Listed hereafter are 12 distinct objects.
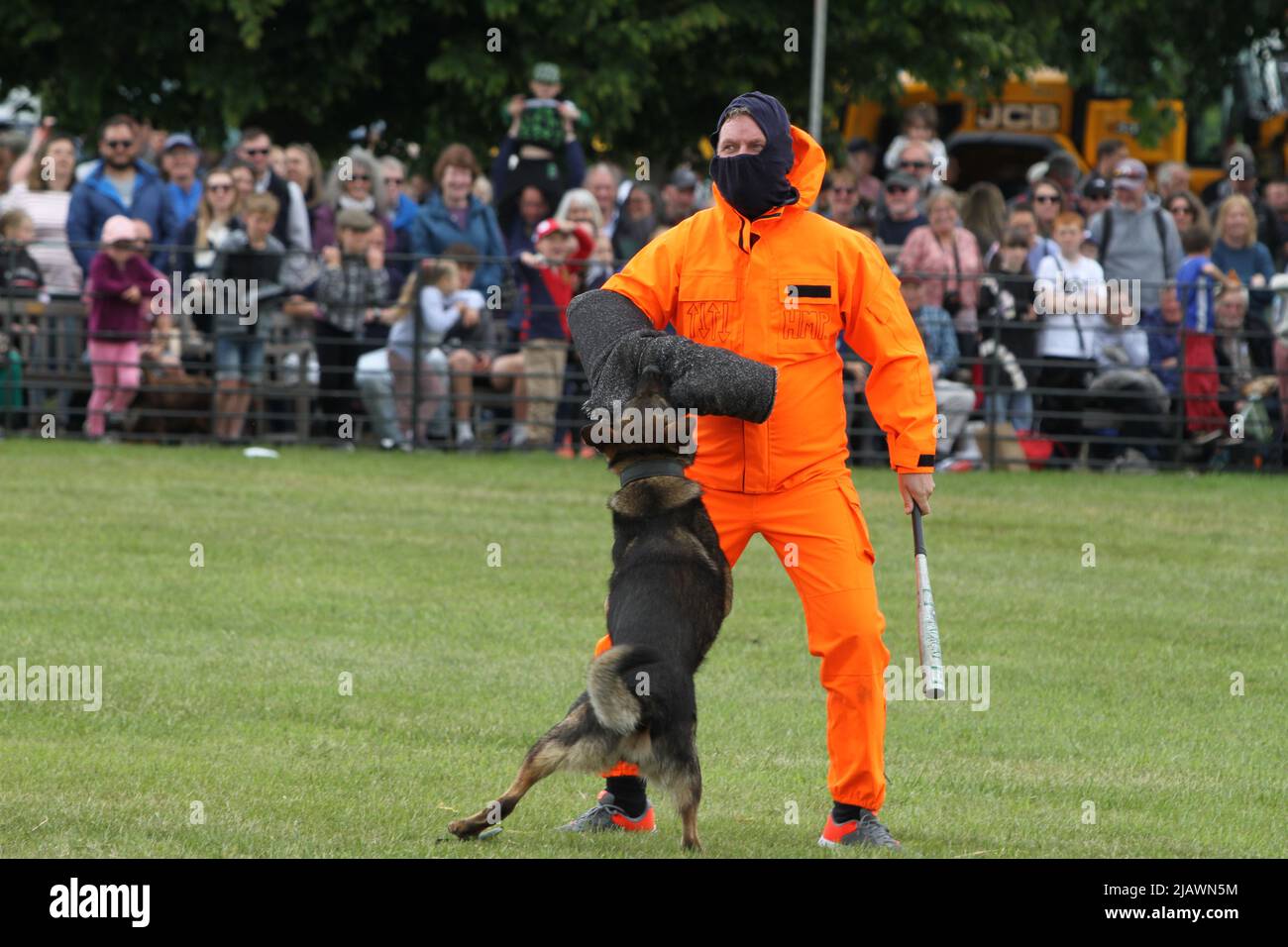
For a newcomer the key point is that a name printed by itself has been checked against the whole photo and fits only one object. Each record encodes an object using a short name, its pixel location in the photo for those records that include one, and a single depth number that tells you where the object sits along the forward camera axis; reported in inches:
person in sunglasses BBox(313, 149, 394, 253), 729.6
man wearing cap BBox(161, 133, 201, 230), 745.0
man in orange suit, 264.7
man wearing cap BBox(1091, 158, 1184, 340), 725.3
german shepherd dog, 247.8
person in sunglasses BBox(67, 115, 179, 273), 705.0
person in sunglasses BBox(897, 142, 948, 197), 768.9
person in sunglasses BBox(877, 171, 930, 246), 734.5
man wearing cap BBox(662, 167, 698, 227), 796.0
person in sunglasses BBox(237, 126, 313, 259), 709.9
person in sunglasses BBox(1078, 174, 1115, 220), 783.1
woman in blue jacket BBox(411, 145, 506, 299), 719.7
